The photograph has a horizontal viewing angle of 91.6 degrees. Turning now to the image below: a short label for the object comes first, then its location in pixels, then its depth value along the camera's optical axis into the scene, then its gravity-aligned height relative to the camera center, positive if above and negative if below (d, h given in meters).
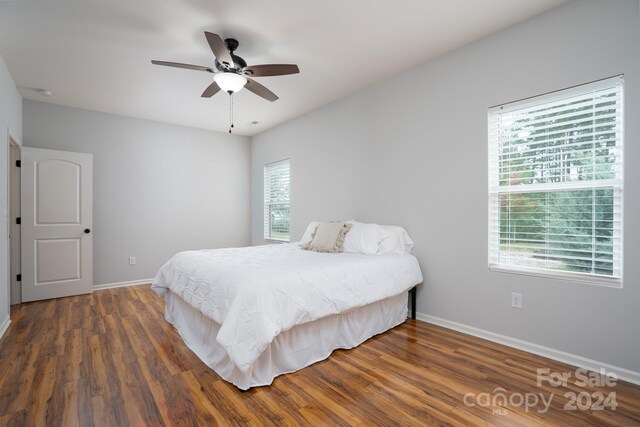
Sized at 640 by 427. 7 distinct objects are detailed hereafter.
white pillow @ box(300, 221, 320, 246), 3.86 -0.32
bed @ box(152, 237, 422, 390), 1.96 -0.71
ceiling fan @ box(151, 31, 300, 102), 2.44 +1.15
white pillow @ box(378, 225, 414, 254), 3.28 -0.35
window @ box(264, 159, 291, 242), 5.39 +0.13
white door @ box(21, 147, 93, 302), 4.00 -0.22
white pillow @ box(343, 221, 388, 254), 3.29 -0.32
